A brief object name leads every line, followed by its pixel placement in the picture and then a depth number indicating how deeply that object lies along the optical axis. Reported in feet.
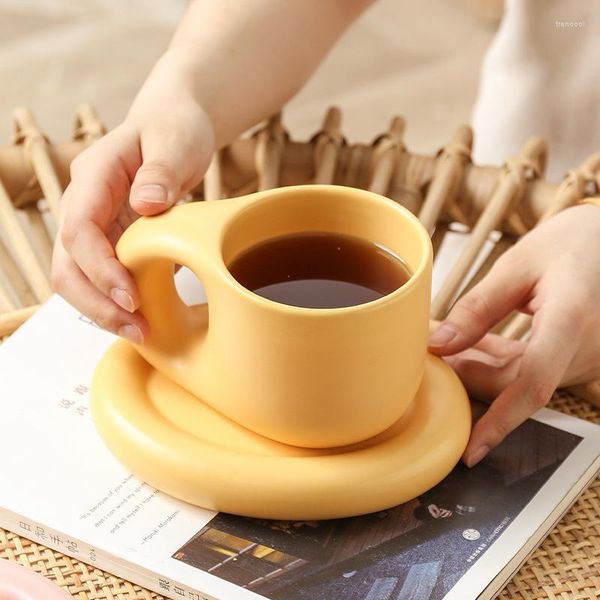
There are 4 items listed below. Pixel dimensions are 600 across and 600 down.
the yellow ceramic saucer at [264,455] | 2.45
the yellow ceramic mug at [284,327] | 2.35
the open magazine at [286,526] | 2.42
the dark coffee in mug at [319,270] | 2.50
